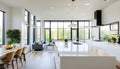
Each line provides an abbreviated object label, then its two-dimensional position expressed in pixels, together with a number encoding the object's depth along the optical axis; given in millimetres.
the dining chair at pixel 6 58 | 2333
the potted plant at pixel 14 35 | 4530
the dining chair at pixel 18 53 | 2962
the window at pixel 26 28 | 5670
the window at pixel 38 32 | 8646
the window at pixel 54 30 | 8991
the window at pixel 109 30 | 4225
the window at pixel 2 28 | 4310
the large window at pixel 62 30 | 8928
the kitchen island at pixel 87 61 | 1607
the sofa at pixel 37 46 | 6368
